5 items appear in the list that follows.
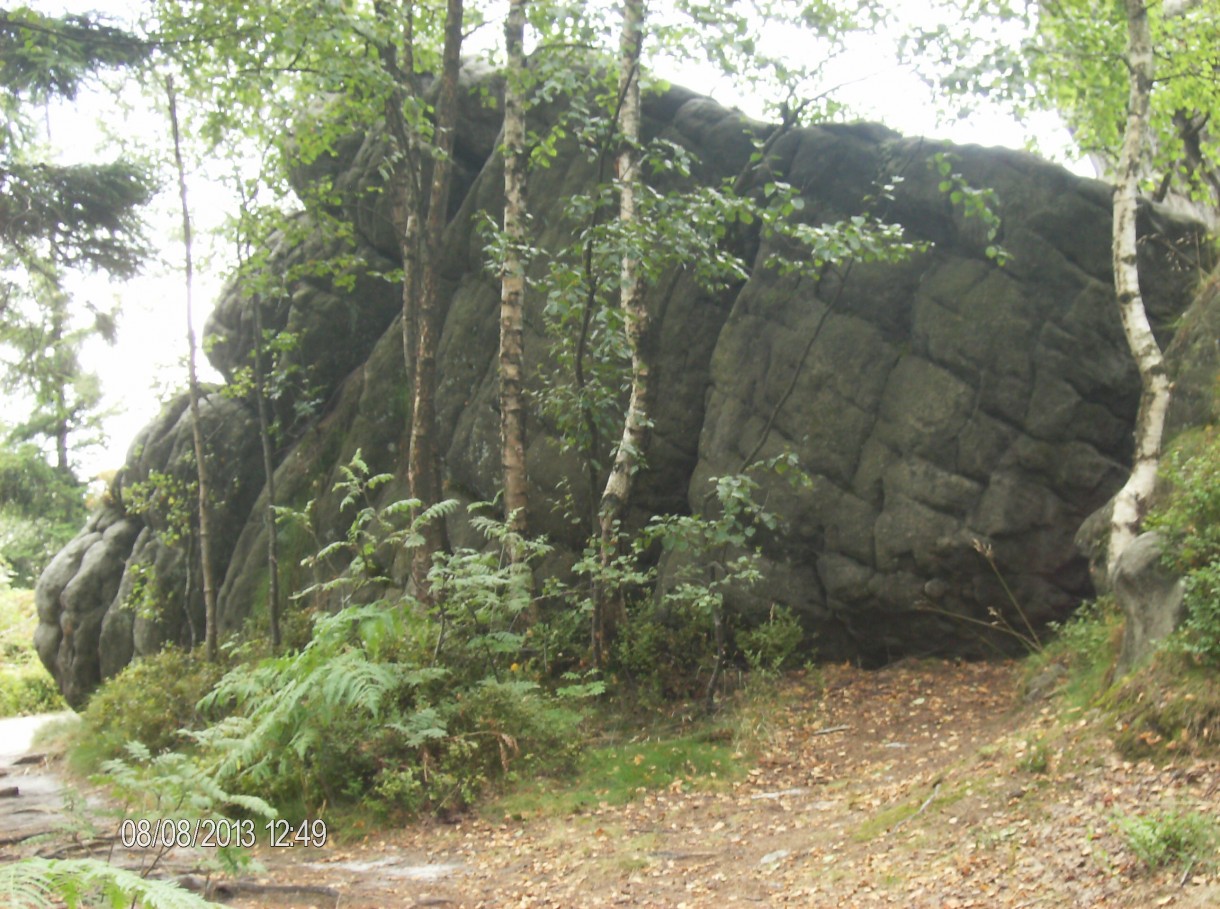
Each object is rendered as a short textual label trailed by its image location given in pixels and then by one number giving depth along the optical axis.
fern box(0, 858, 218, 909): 3.89
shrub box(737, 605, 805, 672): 11.62
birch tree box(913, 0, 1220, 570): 8.47
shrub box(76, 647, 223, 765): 13.70
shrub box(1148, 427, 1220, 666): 6.09
